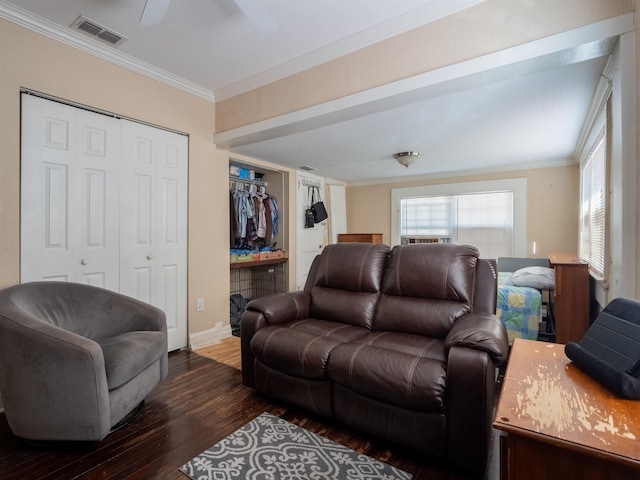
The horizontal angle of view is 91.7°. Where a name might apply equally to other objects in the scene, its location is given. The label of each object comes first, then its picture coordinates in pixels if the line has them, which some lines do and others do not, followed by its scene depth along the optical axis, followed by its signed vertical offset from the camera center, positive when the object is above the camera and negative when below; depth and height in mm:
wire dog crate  4739 -650
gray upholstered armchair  1537 -712
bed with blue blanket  3219 -729
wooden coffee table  646 -424
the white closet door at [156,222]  2648 +164
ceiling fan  1487 +1127
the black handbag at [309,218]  5062 +359
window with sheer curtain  4895 +342
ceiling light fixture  4008 +1088
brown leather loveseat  1459 -622
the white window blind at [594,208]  2537 +317
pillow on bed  3342 -417
